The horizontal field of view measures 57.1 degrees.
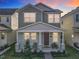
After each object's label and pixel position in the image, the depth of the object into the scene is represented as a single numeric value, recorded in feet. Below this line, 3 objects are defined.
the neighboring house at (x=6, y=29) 39.08
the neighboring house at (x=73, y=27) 39.92
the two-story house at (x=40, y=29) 34.27
